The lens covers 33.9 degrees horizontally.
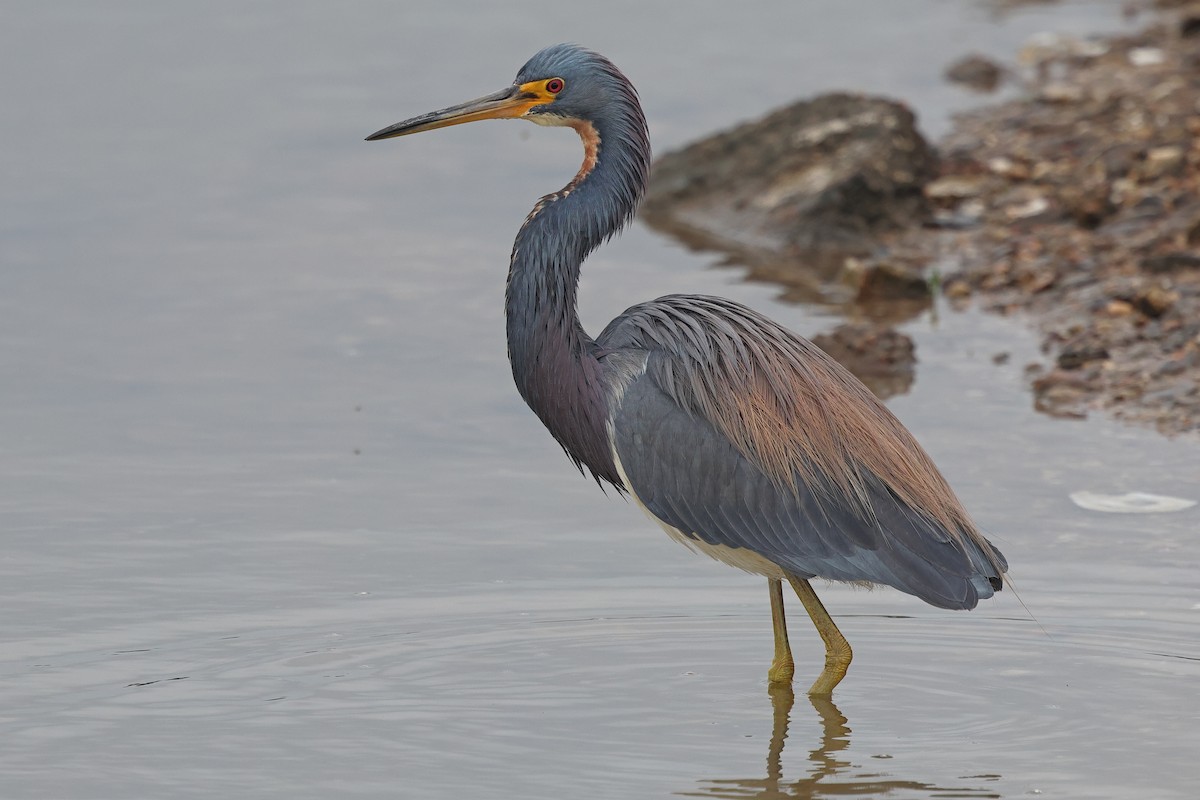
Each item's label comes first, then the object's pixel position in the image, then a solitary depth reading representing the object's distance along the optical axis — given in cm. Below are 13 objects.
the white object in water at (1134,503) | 902
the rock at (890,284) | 1229
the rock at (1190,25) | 1673
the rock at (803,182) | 1359
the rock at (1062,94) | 1563
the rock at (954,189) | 1388
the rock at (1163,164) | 1272
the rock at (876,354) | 1097
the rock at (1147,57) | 1620
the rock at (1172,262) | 1142
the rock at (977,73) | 1741
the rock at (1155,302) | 1098
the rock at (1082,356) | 1077
